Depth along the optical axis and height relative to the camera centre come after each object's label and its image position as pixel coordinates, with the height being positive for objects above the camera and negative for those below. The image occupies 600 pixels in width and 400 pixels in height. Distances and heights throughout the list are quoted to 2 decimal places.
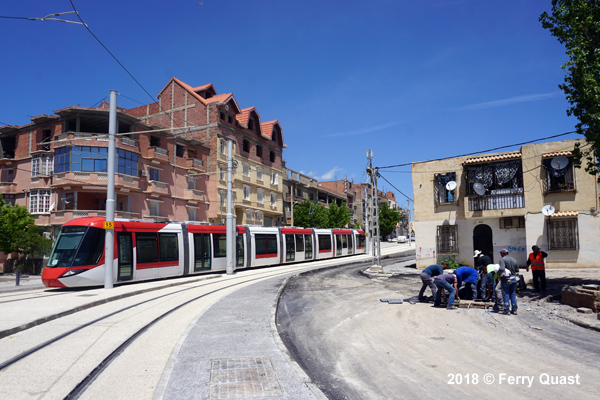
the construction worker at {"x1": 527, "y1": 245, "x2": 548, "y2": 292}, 14.27 -1.08
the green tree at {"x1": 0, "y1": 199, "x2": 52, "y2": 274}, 30.95 +0.48
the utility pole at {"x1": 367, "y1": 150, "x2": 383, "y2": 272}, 24.72 +2.40
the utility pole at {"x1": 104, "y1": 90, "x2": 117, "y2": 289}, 15.70 +0.95
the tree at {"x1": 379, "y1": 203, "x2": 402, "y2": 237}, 71.50 +2.70
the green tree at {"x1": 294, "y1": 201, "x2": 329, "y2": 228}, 56.28 +2.63
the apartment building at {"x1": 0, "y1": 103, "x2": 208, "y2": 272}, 32.56 +5.57
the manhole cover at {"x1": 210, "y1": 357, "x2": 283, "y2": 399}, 4.65 -1.65
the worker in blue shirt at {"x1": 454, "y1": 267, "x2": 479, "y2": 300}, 12.03 -1.16
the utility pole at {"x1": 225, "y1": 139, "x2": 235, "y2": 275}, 22.57 -0.08
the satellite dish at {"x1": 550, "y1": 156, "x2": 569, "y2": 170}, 22.20 +3.60
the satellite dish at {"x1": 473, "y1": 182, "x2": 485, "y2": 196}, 24.78 +2.56
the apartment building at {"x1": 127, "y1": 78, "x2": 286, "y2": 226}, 43.78 +10.34
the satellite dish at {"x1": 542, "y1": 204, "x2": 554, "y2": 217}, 22.35 +1.20
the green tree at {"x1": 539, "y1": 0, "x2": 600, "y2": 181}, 12.17 +4.92
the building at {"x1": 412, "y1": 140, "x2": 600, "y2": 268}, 22.12 +1.49
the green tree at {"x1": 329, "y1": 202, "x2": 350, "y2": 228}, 59.84 +2.61
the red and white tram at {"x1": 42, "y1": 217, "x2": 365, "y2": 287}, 15.45 -0.55
